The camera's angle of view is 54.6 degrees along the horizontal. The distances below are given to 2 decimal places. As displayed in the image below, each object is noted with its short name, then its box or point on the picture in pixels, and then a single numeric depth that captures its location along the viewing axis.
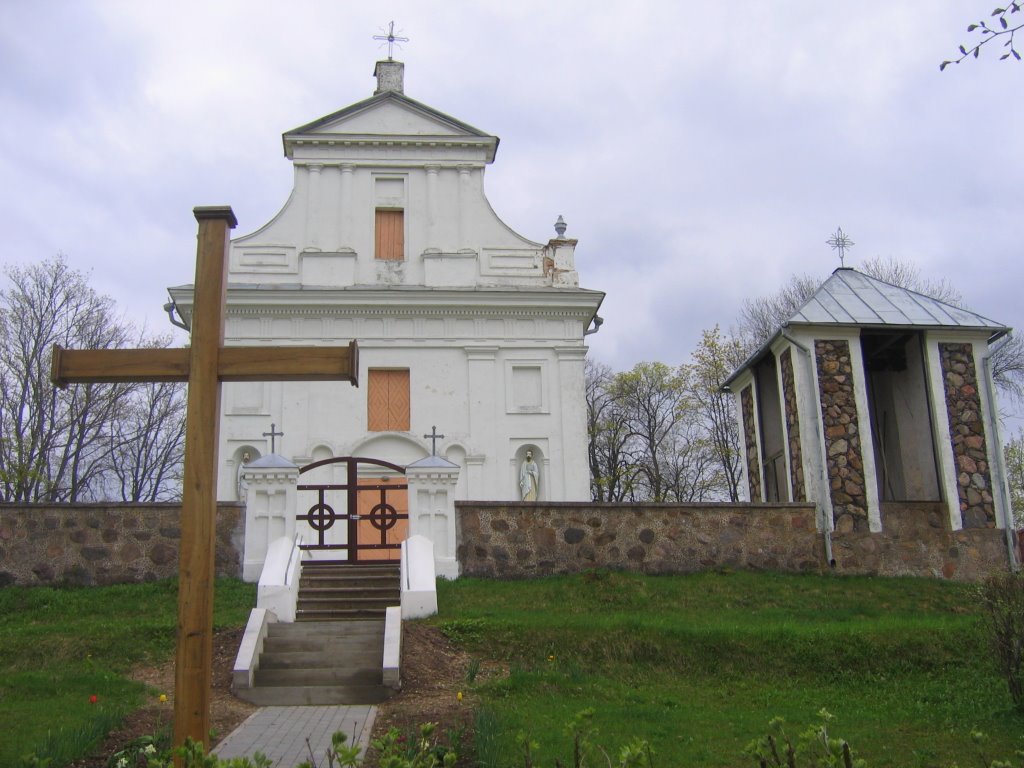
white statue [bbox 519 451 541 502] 18.84
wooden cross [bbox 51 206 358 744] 5.07
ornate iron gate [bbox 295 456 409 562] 14.43
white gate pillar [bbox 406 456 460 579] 14.03
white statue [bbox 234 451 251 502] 18.64
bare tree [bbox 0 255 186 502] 26.09
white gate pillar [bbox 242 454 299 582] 13.71
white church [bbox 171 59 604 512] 19.72
